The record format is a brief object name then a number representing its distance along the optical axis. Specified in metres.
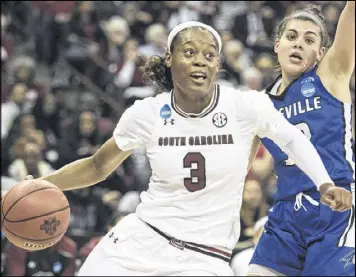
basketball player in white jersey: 6.06
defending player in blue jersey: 6.72
